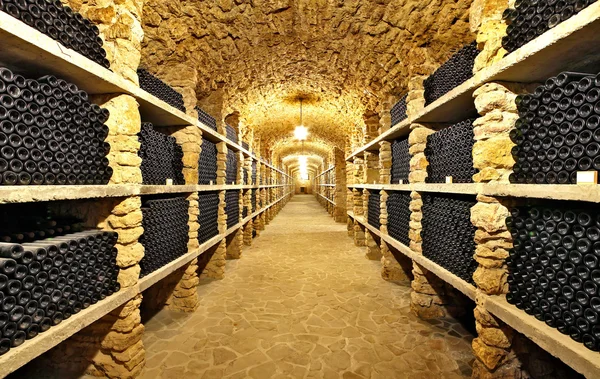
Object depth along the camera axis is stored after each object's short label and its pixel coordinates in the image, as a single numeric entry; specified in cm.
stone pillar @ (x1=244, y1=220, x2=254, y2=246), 1009
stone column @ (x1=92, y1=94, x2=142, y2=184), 318
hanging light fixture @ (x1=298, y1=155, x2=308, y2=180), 2784
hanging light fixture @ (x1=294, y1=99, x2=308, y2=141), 1079
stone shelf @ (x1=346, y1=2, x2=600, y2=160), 204
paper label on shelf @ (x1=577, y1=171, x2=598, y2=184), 201
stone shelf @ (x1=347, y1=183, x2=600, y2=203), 199
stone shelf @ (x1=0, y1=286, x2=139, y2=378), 195
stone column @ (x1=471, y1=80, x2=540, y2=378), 286
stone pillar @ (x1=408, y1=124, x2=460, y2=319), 480
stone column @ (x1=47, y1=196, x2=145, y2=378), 321
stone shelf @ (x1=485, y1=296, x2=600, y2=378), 195
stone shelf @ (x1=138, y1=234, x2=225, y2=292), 358
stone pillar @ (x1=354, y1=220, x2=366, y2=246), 1006
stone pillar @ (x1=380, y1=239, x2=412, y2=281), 658
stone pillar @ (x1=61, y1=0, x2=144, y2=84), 311
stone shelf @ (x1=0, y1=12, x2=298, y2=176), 207
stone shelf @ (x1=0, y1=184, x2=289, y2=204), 203
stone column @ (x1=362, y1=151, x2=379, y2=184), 899
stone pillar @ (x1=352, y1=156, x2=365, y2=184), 999
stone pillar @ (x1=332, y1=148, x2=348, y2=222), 1589
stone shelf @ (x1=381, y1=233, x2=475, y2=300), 334
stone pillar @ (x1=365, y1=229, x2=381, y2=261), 845
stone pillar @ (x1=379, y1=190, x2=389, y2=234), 680
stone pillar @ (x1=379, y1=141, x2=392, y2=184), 705
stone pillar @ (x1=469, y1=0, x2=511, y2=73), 285
